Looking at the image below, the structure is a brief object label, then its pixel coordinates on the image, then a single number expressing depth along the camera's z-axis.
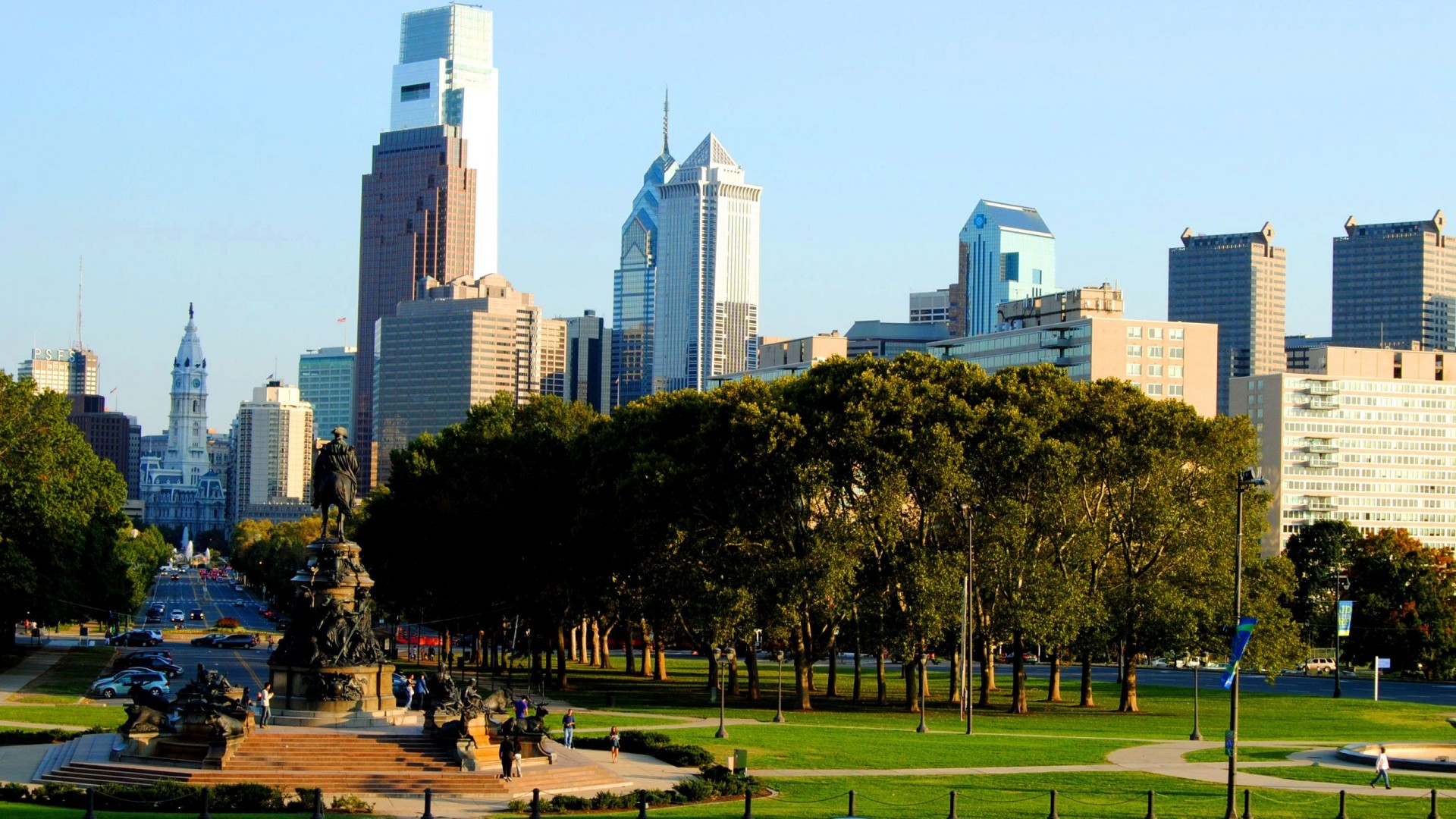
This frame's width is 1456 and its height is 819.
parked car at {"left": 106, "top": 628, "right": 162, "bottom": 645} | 135.25
